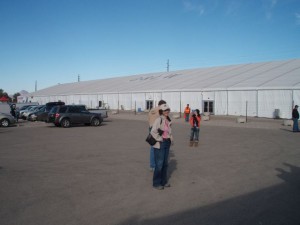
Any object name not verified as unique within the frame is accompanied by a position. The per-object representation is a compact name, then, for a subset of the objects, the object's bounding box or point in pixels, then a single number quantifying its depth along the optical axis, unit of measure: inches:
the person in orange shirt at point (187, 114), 1096.2
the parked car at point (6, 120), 936.9
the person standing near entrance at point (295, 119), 711.1
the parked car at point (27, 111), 1235.2
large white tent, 1155.9
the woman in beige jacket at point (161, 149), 261.6
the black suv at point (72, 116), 879.1
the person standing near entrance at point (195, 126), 508.4
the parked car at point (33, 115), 1184.9
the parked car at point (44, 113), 1051.9
